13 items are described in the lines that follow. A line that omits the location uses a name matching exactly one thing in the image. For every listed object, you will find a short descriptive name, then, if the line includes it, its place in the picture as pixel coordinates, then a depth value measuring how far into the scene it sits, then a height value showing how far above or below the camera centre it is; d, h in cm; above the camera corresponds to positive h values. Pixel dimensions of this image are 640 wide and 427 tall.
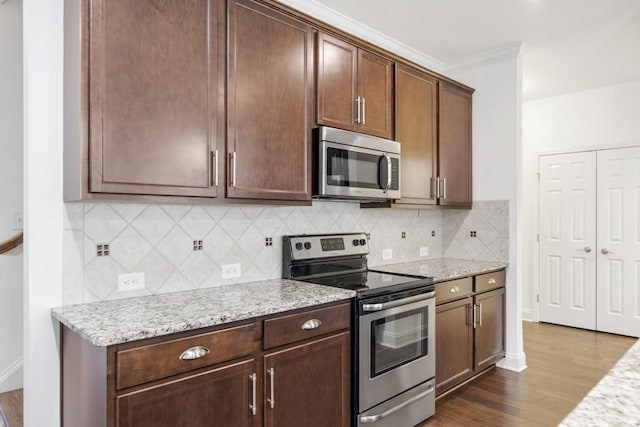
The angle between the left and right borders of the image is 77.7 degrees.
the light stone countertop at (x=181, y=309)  142 -42
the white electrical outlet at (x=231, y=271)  229 -35
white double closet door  428 -34
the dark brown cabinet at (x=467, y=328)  278 -90
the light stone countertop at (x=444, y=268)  284 -45
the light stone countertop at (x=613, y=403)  73 -39
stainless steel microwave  236 +29
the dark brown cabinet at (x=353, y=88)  243 +81
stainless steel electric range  215 -70
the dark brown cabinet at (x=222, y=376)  139 -67
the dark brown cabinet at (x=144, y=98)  159 +49
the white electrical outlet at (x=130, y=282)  192 -35
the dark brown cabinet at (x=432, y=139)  302 +59
